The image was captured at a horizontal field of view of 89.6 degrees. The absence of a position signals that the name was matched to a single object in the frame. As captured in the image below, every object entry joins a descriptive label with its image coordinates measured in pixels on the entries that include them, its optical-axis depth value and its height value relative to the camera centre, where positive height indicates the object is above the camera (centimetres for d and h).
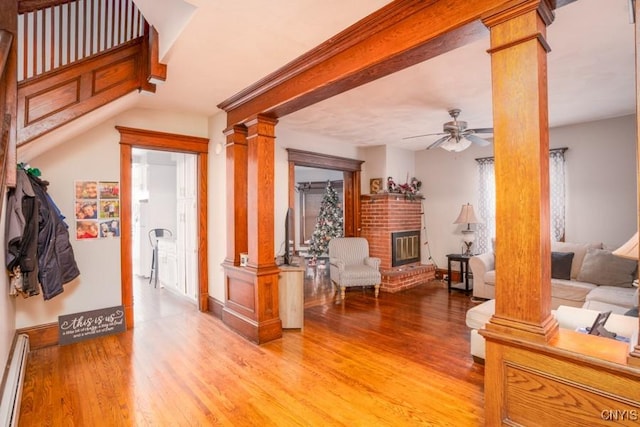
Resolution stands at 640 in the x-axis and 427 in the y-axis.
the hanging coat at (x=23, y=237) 253 -16
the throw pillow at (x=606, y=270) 370 -71
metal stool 601 -54
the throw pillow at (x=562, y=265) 413 -72
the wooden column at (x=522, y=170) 148 +19
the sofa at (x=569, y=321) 212 -79
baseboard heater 184 -110
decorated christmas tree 750 -26
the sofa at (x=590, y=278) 333 -84
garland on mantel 580 +46
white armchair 495 -84
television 379 -27
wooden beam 176 +108
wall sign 321 -113
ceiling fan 385 +91
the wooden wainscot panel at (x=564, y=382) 128 -75
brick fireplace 557 -47
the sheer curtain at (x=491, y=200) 473 +17
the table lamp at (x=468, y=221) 529 -16
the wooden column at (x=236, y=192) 371 +25
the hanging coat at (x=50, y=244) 289 -26
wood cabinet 357 -94
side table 519 -96
